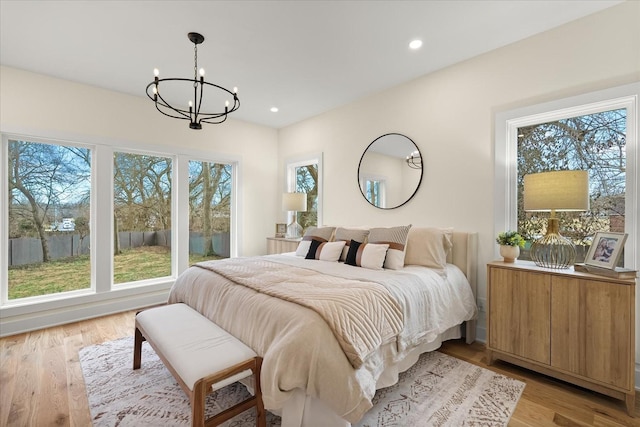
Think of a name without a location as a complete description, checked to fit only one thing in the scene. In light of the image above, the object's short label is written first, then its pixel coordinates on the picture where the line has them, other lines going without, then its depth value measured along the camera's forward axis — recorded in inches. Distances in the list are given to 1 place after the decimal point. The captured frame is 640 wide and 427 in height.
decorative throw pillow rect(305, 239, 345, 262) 123.1
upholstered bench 55.8
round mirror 133.7
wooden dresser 71.2
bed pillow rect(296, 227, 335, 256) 137.0
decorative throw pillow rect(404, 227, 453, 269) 107.0
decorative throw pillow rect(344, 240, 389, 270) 107.4
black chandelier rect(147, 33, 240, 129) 85.4
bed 56.7
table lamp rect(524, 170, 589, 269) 79.9
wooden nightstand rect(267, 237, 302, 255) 171.9
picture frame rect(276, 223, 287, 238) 196.5
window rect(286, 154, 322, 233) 179.9
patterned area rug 68.4
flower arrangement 94.8
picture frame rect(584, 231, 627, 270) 75.3
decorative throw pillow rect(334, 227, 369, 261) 124.9
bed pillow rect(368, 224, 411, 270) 106.8
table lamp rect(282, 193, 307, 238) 176.9
